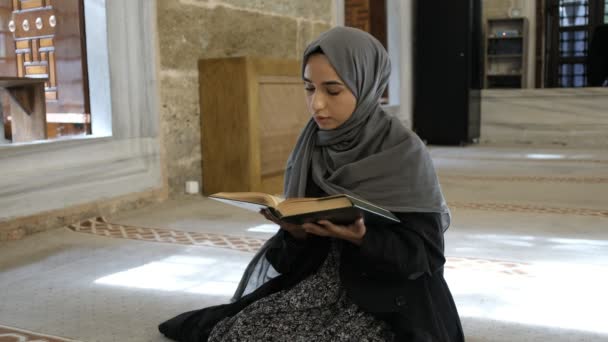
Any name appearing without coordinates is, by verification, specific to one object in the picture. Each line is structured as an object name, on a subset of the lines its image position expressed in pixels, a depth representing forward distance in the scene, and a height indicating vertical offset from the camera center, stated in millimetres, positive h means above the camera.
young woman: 1388 -290
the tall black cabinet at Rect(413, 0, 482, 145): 7711 +328
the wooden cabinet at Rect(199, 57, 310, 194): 4137 -131
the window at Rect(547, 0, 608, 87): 12078 +1127
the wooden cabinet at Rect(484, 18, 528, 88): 11742 +819
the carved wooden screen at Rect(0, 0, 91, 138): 4301 +404
